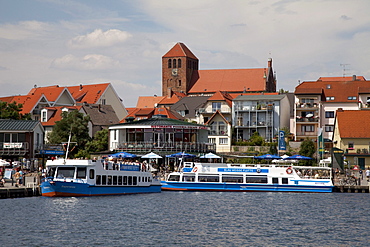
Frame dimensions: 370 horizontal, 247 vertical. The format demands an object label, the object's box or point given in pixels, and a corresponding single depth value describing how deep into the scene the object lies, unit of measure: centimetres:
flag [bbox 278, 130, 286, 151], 10594
